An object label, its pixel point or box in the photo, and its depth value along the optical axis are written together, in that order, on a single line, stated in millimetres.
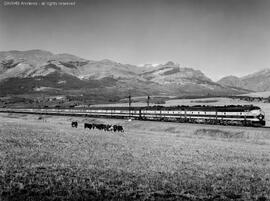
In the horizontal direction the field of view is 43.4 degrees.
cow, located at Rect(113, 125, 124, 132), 63375
